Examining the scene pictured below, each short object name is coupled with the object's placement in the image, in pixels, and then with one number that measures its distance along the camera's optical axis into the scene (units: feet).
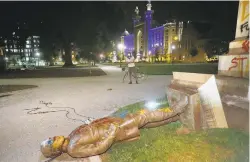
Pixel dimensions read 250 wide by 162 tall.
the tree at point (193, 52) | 236.84
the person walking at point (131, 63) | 44.39
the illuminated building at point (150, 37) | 288.10
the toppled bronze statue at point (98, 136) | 11.56
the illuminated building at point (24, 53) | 373.11
